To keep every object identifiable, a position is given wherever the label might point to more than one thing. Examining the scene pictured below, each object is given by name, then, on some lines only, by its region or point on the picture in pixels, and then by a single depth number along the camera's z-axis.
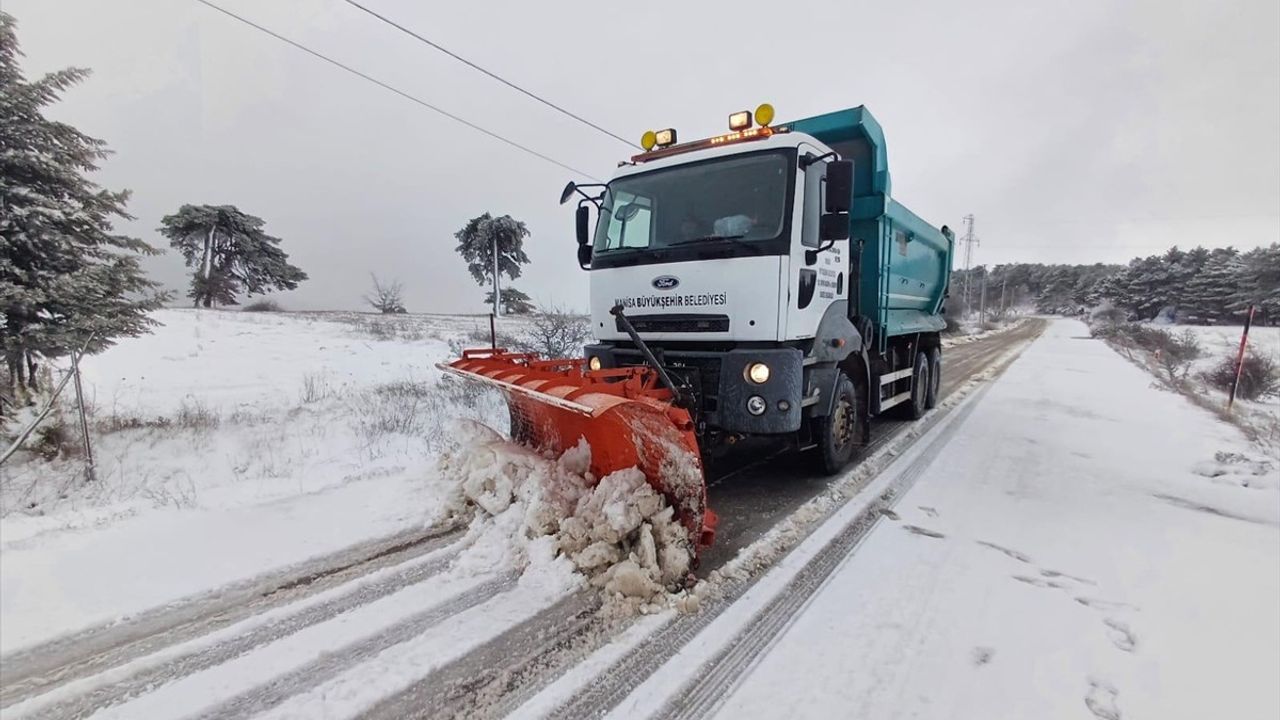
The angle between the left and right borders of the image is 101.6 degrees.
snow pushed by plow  2.85
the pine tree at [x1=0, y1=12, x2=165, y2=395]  4.53
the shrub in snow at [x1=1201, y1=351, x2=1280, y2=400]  12.90
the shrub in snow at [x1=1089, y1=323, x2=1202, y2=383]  18.33
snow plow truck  3.31
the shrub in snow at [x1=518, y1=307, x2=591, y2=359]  10.17
